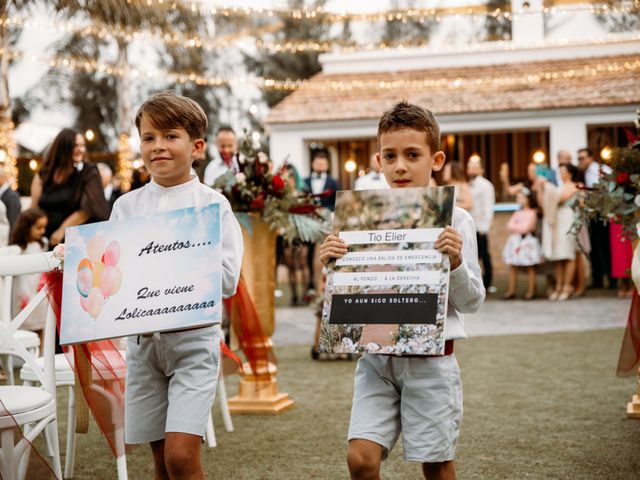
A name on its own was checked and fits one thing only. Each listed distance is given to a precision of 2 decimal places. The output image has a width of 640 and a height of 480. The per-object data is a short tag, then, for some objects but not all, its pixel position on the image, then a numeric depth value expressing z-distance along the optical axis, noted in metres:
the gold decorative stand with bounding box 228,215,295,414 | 6.55
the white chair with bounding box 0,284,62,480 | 3.36
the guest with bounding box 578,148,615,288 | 13.80
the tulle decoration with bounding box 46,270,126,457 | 4.03
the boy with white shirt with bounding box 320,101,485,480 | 3.20
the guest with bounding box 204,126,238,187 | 8.83
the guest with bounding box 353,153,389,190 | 12.82
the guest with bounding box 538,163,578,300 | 13.20
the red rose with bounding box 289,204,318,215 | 6.65
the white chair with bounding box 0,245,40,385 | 5.42
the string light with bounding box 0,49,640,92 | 19.23
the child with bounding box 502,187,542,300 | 13.59
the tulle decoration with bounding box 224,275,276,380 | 5.90
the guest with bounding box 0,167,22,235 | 9.27
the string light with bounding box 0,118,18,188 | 19.72
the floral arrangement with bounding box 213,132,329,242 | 6.59
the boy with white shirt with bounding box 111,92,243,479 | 3.29
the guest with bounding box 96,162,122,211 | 12.86
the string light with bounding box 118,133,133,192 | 22.59
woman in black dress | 7.67
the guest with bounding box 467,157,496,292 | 13.87
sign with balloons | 3.21
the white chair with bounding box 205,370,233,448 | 5.82
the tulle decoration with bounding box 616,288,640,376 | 5.61
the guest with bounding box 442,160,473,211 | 12.94
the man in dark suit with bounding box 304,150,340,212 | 14.20
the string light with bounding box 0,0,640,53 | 14.61
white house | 19.42
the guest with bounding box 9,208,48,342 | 7.69
